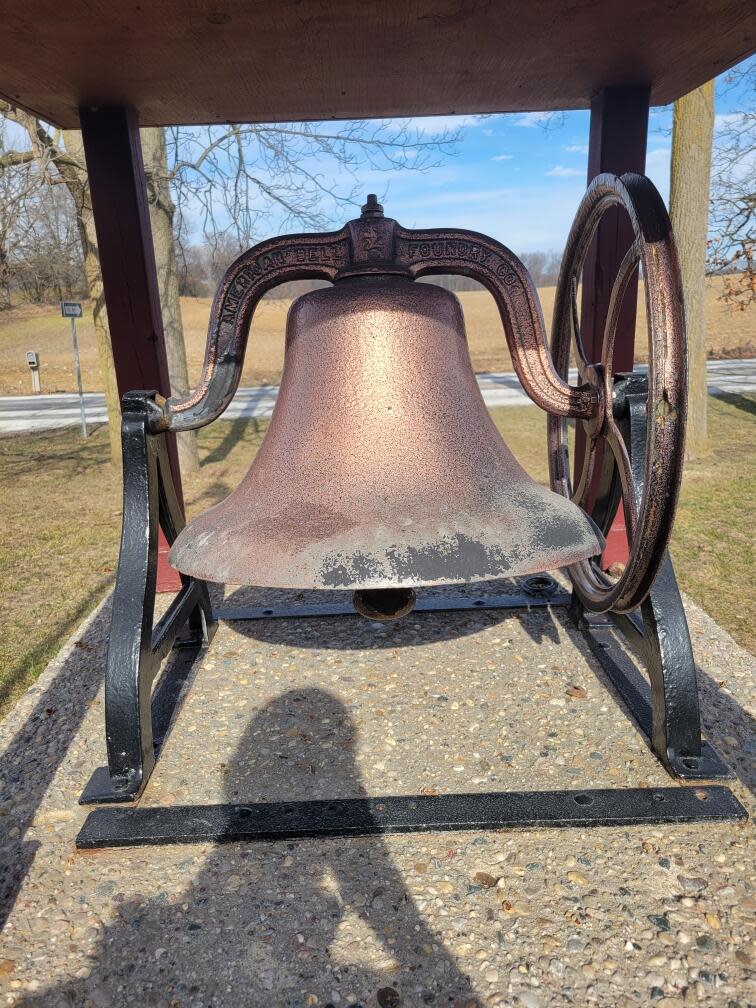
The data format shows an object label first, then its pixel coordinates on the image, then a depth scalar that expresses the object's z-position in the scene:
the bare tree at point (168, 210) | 6.07
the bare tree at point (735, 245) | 6.21
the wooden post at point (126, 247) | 2.63
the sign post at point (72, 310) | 8.56
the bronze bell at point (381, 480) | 1.28
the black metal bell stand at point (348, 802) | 1.79
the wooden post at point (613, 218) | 2.62
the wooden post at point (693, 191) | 5.69
